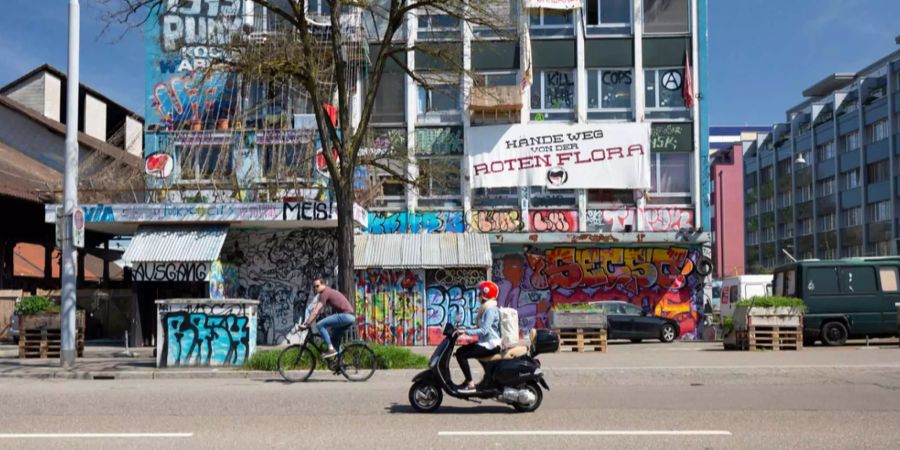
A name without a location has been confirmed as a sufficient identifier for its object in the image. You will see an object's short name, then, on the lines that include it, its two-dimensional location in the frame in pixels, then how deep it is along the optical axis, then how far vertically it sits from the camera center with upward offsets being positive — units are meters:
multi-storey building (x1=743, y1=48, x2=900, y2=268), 67.56 +8.25
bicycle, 14.71 -1.38
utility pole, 17.47 +1.34
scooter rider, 10.91 -0.75
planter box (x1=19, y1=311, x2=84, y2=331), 20.55 -0.99
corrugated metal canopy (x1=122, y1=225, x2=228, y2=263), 24.05 +0.86
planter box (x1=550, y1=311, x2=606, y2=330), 23.08 -1.13
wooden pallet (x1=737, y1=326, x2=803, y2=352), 21.38 -1.50
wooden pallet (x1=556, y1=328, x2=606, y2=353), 23.03 -1.62
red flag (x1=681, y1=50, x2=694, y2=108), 29.94 +6.10
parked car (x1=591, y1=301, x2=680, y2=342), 27.02 -1.50
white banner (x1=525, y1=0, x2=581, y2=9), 29.92 +8.81
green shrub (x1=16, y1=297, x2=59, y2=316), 20.72 -0.66
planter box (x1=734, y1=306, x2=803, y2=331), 21.39 -1.03
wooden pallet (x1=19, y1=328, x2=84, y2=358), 20.50 -1.48
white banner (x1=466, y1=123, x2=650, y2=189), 29.56 +3.78
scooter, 10.68 -1.25
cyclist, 14.60 -0.68
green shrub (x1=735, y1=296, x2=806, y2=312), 21.41 -0.69
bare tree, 17.50 +4.06
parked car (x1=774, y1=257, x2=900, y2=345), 23.14 -0.63
